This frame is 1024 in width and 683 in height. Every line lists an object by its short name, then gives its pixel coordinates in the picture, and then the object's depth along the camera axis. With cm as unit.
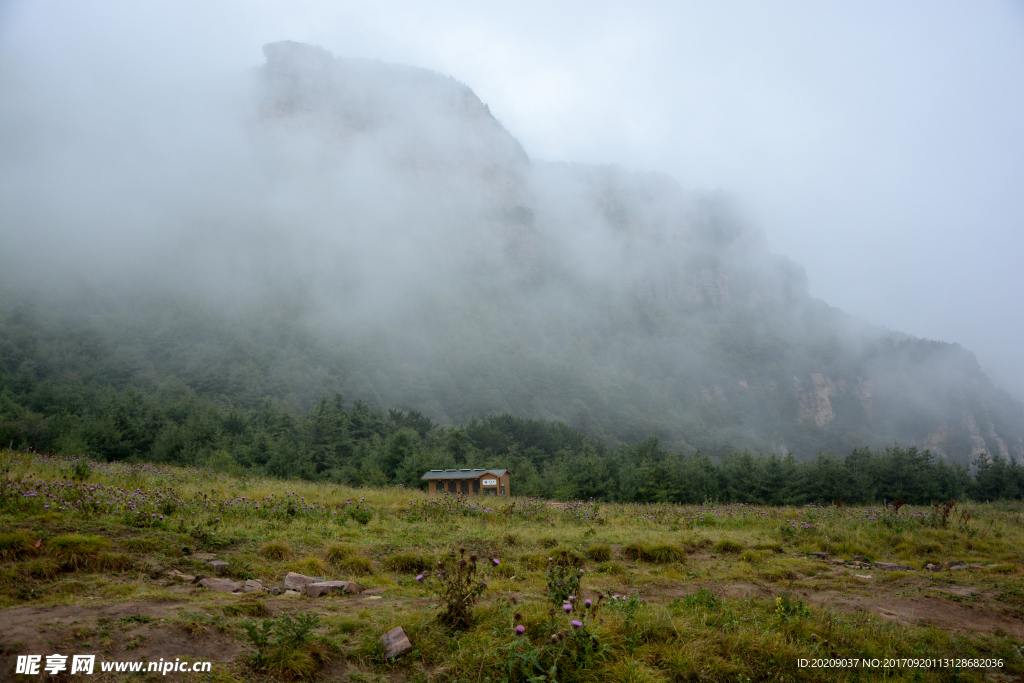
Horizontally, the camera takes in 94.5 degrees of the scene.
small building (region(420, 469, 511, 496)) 2334
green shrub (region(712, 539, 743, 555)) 1085
